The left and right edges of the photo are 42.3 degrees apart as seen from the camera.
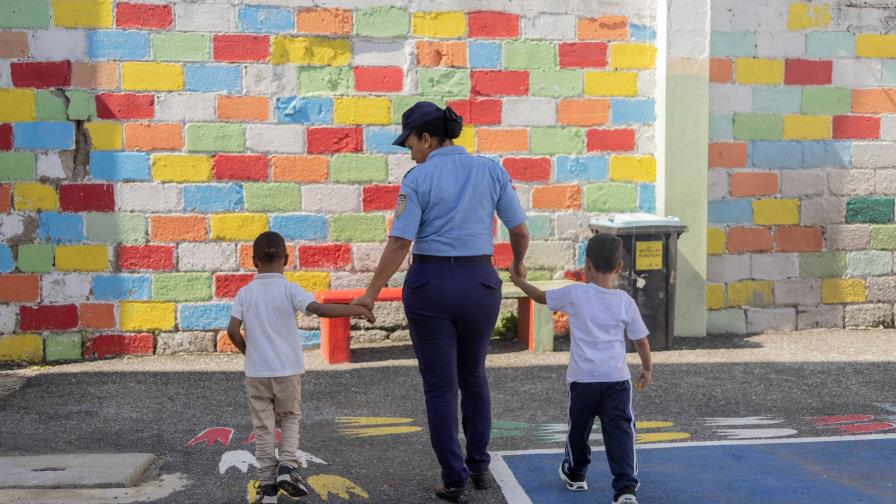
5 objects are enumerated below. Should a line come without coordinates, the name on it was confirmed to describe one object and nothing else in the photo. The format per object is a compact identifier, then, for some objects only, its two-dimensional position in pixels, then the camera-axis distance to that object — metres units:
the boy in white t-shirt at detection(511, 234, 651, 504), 5.26
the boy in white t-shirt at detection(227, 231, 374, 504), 5.43
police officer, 5.41
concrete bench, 9.22
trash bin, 9.59
